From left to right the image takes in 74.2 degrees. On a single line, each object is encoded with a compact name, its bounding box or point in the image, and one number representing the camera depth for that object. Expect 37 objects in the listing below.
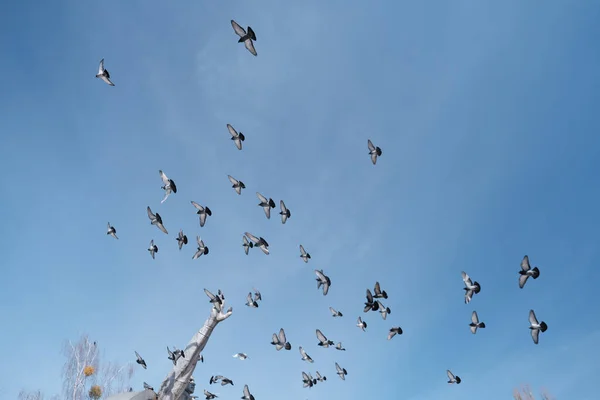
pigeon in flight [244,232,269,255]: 21.70
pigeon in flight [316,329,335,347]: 23.72
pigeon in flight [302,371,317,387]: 23.89
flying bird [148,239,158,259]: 21.83
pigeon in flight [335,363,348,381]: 24.21
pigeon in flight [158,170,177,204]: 20.02
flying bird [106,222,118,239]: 22.14
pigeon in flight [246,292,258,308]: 22.12
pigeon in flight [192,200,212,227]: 22.02
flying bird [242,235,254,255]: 22.25
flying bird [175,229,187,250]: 20.88
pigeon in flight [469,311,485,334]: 21.03
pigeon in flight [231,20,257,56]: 15.43
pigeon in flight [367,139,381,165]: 21.91
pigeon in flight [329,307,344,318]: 24.55
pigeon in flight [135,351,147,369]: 22.70
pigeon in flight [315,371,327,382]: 24.49
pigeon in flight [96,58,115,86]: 18.45
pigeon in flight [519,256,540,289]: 18.11
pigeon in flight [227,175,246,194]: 21.58
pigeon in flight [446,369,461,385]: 22.45
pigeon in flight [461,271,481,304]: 20.47
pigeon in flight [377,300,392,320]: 22.46
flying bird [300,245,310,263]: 22.59
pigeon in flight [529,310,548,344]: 18.62
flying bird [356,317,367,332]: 23.41
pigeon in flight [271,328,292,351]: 22.14
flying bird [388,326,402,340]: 22.59
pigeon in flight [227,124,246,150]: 20.75
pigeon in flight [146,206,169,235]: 20.70
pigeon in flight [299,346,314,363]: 23.78
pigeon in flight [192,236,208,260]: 21.64
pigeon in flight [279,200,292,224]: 22.33
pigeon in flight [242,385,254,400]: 21.48
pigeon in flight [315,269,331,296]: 22.11
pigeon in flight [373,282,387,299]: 21.11
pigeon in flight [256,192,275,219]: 21.84
